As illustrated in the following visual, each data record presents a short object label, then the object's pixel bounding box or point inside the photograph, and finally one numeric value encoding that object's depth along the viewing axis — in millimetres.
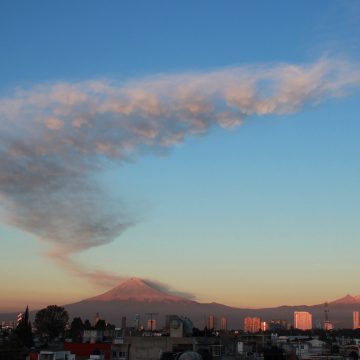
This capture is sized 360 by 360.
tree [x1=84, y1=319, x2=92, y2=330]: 176012
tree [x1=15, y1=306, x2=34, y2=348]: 123869
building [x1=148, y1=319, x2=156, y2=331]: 170625
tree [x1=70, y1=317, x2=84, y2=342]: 163475
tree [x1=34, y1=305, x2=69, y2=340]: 167625
